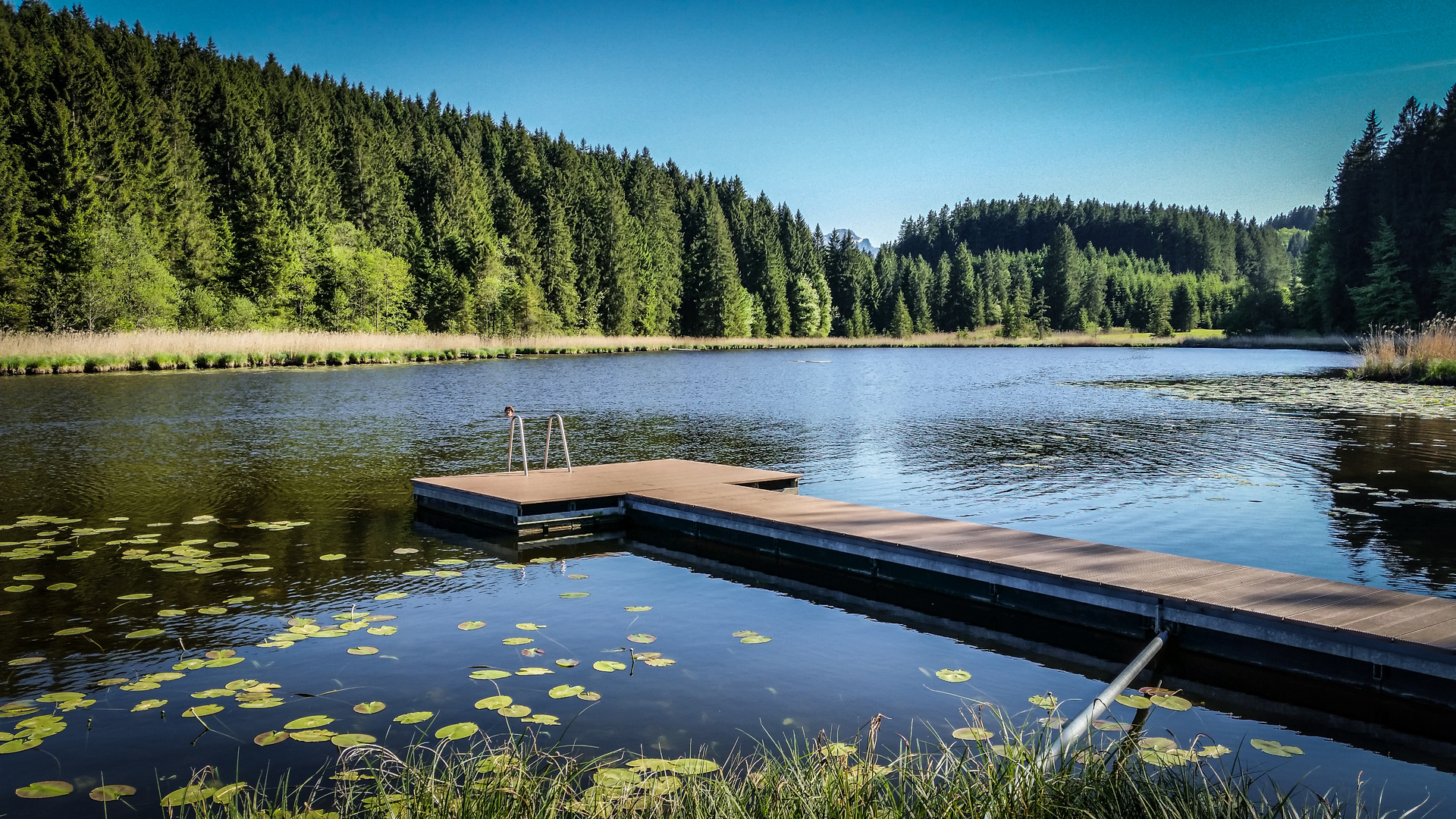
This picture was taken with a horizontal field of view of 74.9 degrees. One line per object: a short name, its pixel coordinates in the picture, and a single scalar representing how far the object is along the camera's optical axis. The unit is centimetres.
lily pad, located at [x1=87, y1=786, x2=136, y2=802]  425
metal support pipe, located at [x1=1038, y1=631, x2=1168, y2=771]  388
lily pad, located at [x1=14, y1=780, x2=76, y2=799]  424
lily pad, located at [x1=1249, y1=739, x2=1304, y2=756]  498
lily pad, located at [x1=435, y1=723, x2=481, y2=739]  488
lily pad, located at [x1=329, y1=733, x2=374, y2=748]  478
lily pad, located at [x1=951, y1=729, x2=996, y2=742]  501
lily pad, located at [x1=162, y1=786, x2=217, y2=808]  413
